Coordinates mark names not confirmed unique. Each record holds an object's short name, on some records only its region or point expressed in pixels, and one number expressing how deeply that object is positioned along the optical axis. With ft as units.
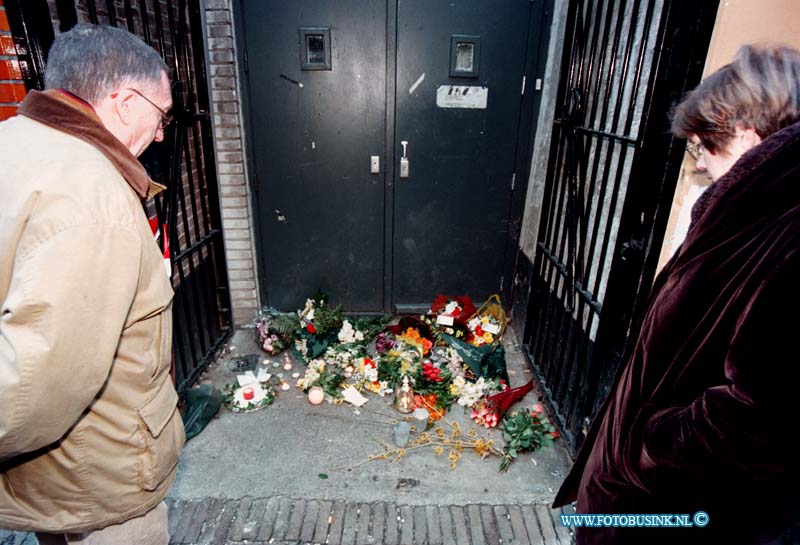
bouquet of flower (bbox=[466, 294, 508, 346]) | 12.89
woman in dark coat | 3.19
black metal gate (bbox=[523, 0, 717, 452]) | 6.24
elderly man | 3.46
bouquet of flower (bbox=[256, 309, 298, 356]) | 12.33
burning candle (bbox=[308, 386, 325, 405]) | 10.54
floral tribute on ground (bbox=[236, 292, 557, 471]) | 9.62
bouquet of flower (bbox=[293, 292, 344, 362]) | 12.30
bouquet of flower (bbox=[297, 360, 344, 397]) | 10.93
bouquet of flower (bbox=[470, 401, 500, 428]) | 9.83
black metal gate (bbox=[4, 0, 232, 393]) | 8.77
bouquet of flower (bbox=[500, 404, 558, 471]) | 9.16
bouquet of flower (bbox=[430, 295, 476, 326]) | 12.83
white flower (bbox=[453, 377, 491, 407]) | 10.58
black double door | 11.41
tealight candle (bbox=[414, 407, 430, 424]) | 10.09
